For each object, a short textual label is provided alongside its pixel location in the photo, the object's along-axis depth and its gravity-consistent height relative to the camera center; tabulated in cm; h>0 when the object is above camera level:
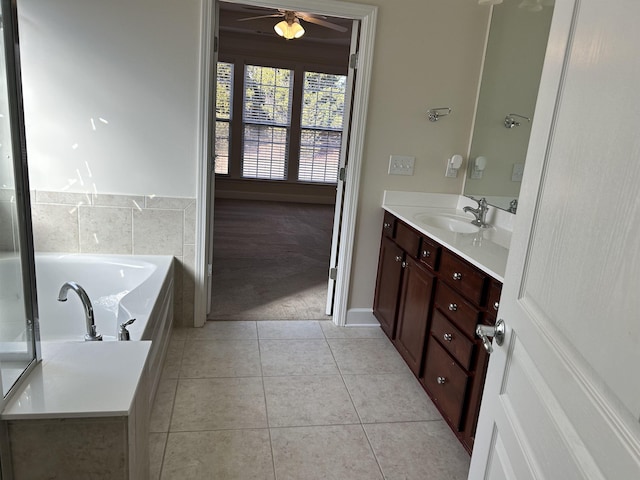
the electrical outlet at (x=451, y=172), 314 -15
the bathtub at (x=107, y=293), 230 -91
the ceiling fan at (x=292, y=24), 416 +98
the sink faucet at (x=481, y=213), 275 -36
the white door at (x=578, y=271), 72 -20
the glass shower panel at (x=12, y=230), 106 -28
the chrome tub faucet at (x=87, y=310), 176 -70
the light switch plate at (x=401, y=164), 306 -13
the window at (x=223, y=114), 734 +24
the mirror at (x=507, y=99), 253 +31
